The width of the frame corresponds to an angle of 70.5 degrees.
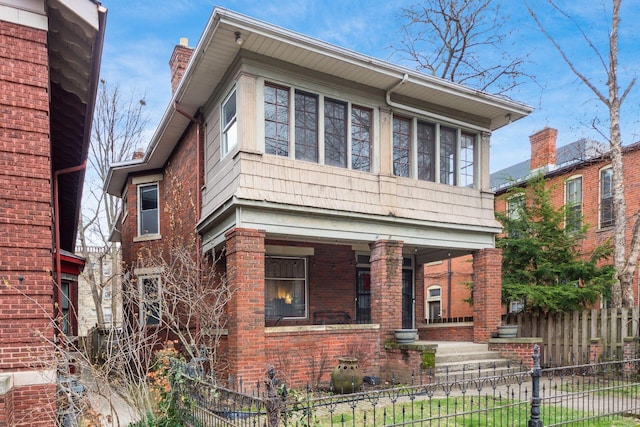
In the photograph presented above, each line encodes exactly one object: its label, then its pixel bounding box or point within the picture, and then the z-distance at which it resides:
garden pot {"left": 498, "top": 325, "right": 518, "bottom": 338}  11.34
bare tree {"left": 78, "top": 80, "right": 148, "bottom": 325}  23.78
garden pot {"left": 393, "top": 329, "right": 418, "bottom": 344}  9.98
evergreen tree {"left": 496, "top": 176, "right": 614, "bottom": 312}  12.15
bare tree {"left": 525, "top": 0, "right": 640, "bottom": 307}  11.63
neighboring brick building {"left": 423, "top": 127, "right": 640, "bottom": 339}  17.17
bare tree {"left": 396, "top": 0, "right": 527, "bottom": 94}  18.56
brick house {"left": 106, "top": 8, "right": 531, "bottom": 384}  9.06
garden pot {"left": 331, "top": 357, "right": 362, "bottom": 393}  8.92
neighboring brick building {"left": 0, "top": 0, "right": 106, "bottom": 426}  5.98
